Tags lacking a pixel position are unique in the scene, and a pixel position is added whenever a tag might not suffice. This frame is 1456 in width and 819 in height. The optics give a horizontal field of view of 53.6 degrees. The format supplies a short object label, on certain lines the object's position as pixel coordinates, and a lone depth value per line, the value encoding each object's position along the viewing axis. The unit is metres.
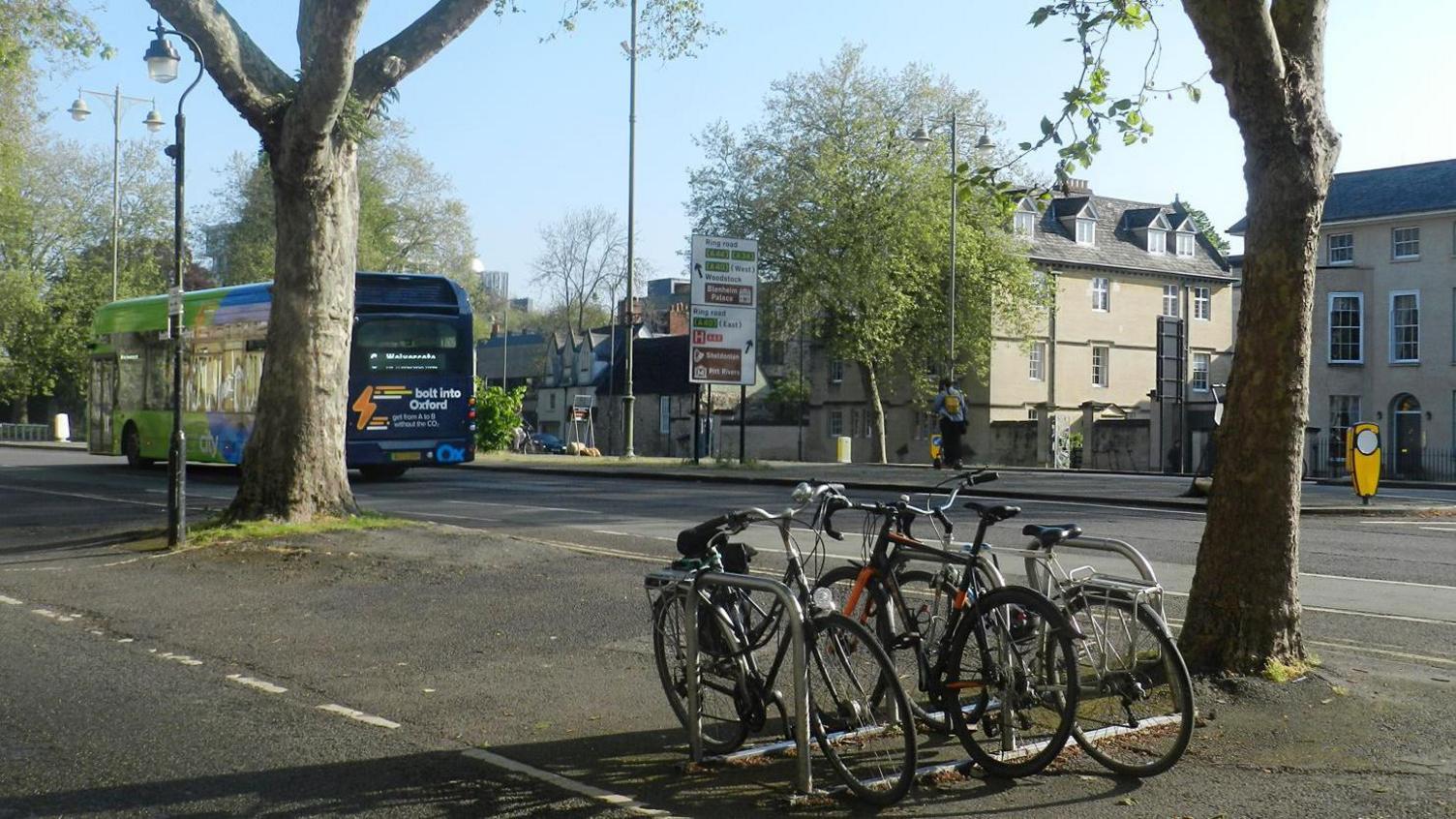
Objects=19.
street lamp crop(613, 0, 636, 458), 37.53
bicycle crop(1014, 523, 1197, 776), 5.64
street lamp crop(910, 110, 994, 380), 43.74
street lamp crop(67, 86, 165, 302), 38.84
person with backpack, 31.56
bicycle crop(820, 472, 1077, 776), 5.68
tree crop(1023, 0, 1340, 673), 7.29
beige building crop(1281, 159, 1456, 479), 48.81
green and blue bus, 25.41
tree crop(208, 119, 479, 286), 67.75
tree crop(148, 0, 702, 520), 14.31
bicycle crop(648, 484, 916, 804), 5.41
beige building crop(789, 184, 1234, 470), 61.66
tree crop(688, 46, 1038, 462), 51.84
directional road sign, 32.12
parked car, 75.94
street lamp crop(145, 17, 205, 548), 13.91
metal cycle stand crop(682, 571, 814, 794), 5.44
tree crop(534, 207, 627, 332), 85.00
